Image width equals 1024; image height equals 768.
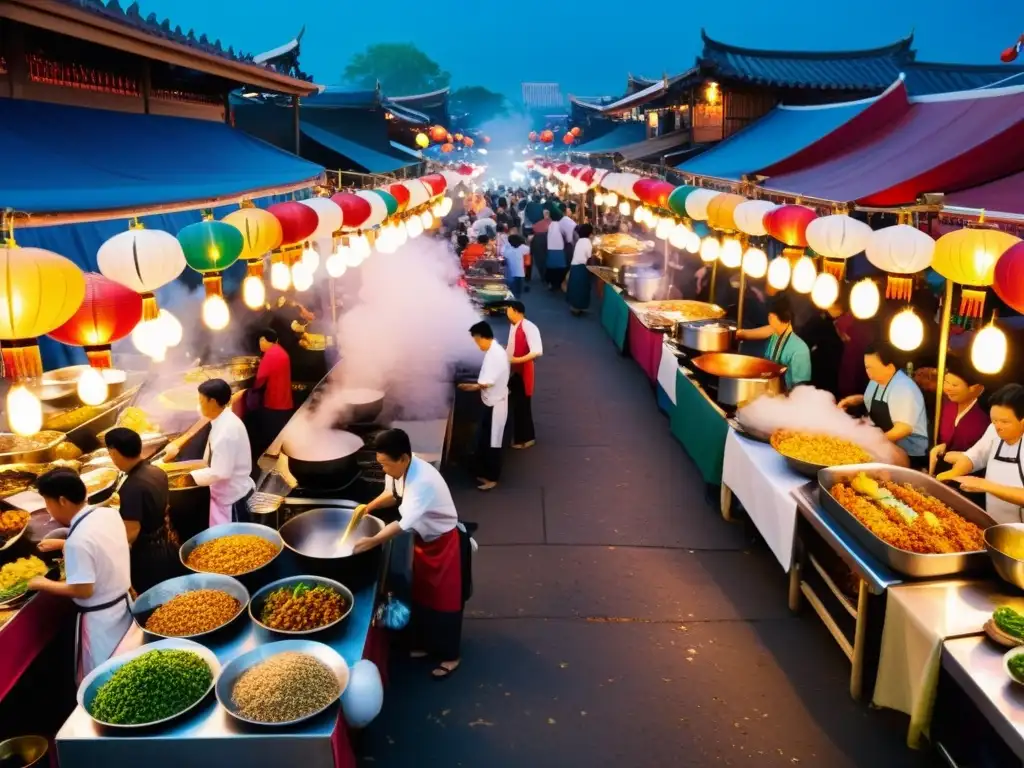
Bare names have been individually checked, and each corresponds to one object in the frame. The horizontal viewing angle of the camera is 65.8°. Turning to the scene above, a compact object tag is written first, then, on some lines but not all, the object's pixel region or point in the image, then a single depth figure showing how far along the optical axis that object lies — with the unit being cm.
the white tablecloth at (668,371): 1013
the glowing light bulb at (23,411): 377
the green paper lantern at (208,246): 529
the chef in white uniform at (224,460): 574
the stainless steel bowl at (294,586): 449
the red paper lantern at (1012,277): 442
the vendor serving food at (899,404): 634
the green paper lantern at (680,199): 1041
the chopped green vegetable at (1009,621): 399
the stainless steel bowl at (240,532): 517
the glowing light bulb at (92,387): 419
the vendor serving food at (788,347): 798
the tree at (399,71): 8244
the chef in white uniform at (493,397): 839
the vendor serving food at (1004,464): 481
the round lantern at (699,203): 968
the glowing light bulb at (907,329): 561
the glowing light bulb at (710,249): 1041
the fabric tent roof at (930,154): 856
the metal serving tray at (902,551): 457
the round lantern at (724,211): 891
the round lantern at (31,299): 342
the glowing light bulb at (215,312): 564
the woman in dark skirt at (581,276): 1727
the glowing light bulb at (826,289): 655
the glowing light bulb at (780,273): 739
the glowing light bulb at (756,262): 866
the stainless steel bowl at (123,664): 377
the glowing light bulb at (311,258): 751
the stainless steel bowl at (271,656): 383
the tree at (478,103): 9781
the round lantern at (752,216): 800
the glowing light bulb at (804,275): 708
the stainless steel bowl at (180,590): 447
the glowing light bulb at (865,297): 607
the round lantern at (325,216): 732
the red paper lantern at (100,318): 419
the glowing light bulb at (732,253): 939
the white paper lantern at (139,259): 440
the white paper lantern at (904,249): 558
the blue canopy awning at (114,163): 578
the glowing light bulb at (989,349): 480
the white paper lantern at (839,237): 638
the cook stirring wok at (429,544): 494
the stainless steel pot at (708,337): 975
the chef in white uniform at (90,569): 430
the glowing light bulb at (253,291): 633
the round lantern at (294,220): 651
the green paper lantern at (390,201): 963
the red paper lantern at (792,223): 715
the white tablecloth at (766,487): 608
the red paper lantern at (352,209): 810
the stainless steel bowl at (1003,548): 427
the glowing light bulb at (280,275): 697
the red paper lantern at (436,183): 1372
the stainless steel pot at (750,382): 778
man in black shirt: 482
